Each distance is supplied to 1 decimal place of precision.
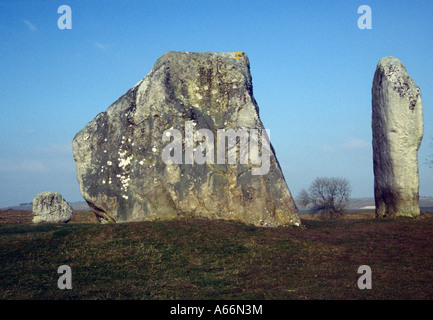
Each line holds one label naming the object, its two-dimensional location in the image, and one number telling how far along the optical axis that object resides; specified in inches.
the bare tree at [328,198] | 1173.7
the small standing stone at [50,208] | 855.1
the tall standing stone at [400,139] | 729.6
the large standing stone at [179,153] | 662.5
